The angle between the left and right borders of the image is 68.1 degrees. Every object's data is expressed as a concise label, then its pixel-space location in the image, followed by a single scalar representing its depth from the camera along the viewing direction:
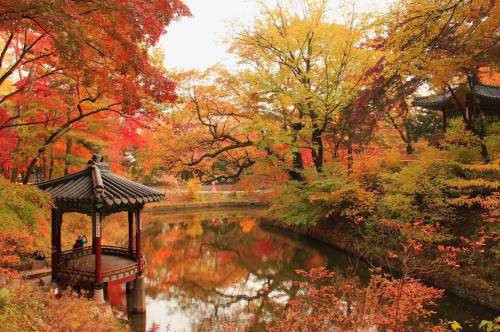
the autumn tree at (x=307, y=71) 19.23
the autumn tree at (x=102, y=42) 5.93
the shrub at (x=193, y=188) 41.62
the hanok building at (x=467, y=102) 17.88
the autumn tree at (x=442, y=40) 8.33
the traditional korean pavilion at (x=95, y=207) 8.99
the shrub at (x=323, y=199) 16.20
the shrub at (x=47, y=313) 5.89
